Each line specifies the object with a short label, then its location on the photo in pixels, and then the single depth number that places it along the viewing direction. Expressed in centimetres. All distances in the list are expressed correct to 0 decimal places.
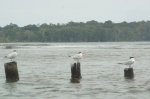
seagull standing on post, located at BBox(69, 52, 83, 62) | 2833
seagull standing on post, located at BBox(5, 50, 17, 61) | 2769
